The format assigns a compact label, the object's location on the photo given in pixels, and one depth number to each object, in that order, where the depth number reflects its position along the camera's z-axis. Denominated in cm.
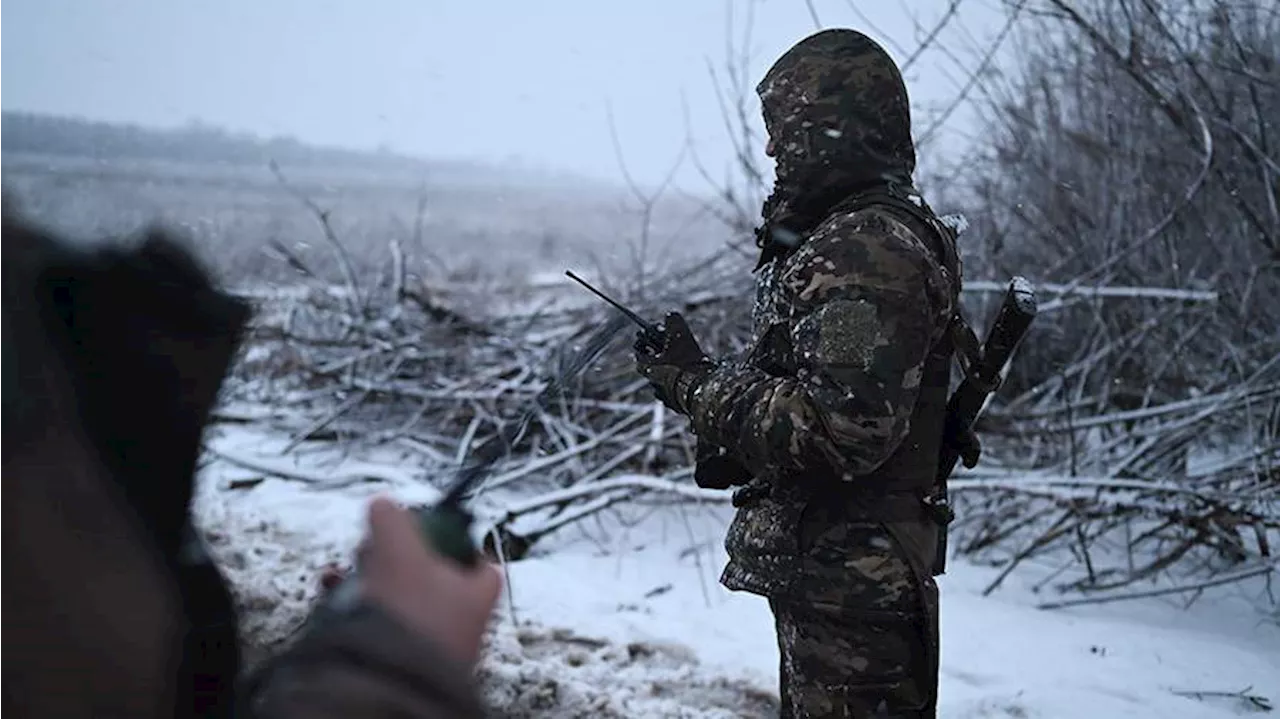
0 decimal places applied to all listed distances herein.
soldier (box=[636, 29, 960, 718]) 216
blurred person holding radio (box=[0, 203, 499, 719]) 93
